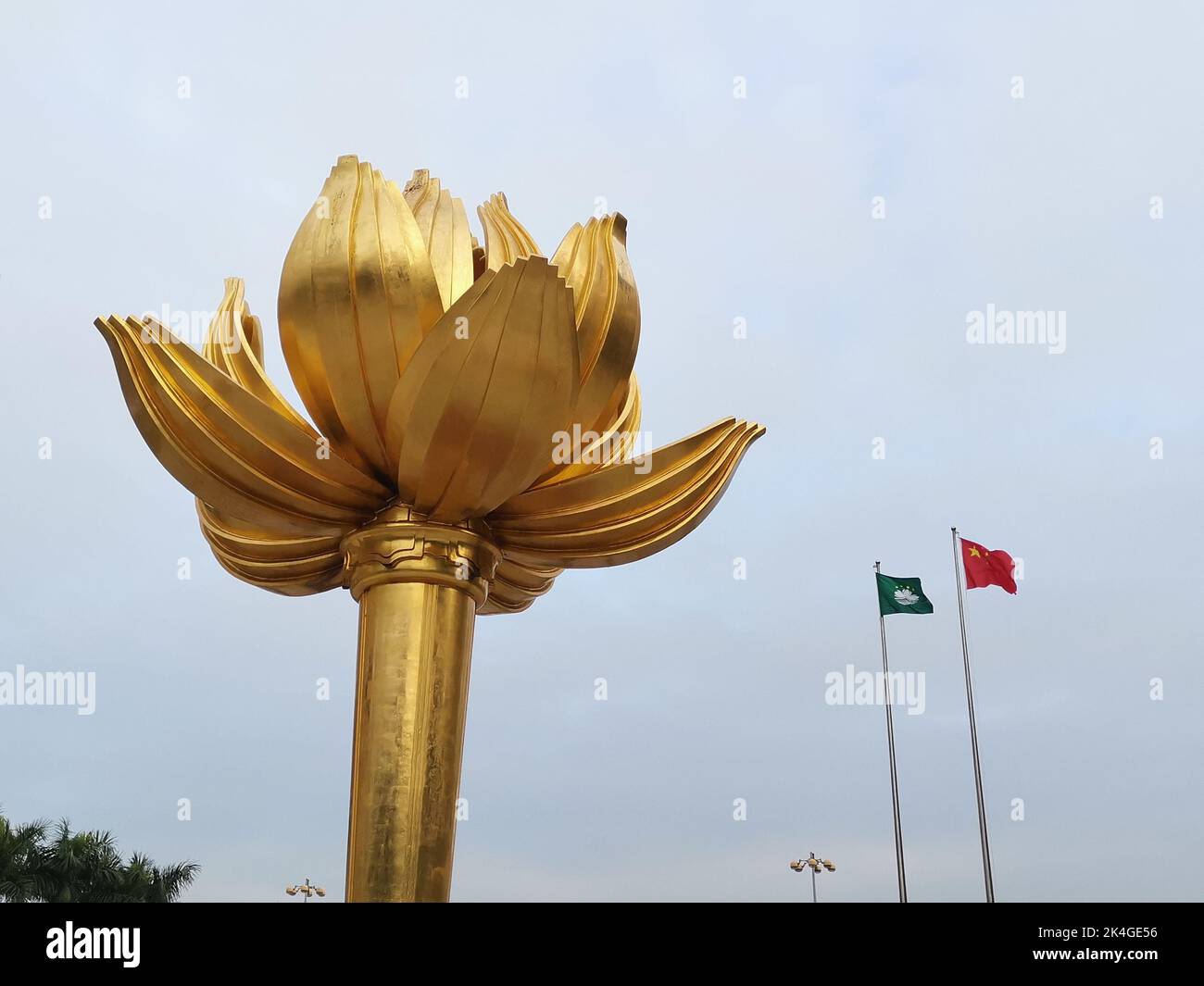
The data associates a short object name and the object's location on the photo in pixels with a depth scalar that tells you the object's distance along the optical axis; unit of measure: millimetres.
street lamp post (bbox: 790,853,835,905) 34312
